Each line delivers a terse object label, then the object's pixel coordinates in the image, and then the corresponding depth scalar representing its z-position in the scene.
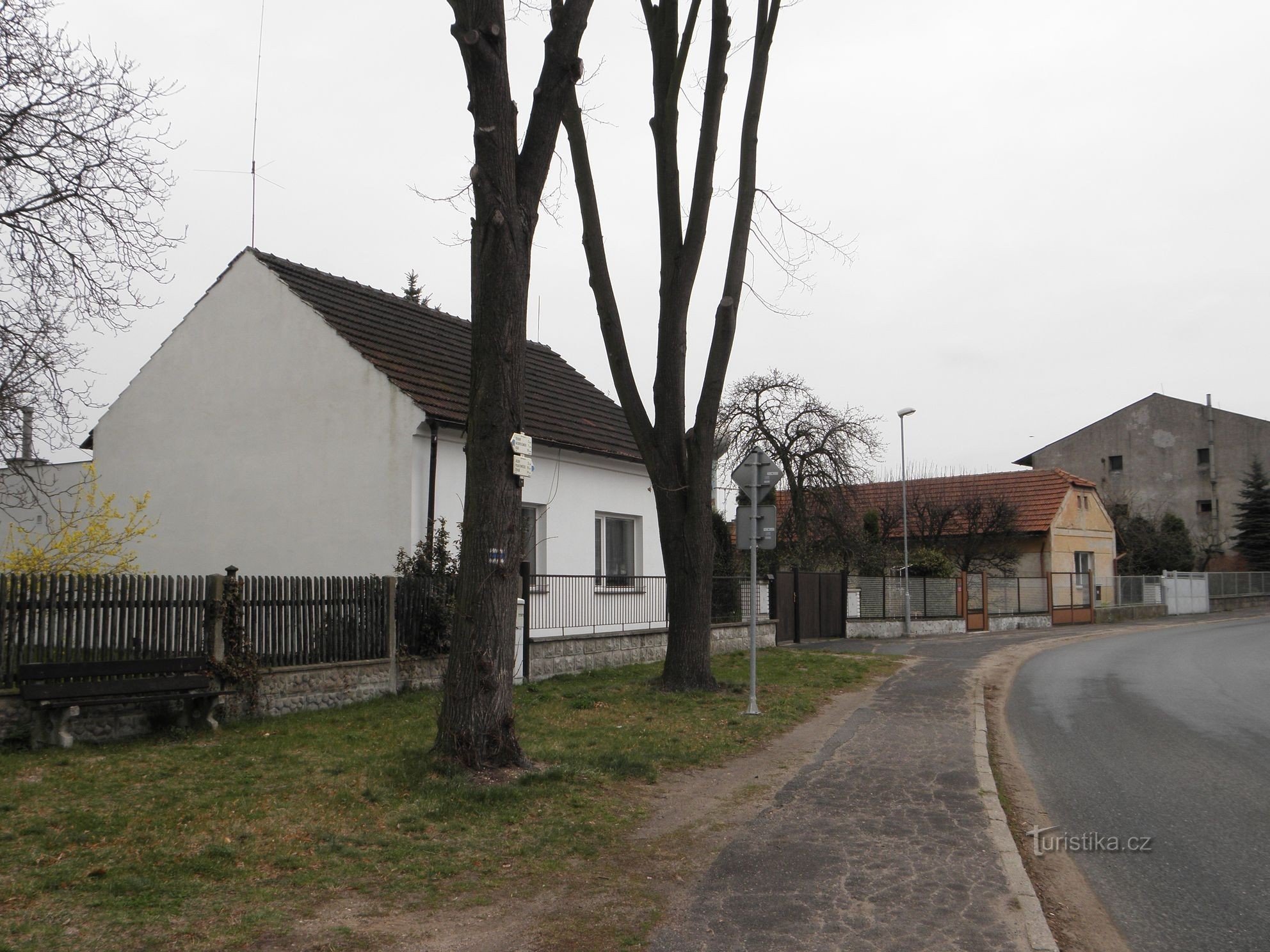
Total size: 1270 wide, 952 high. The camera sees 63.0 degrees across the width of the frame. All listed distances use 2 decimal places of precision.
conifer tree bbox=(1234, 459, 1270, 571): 53.00
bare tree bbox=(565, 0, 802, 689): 13.24
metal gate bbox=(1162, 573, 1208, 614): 42.66
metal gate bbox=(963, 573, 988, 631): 31.83
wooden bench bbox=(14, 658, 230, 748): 8.98
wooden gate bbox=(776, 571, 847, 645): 24.31
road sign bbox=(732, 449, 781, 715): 11.91
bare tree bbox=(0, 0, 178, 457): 10.77
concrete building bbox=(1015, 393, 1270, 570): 55.94
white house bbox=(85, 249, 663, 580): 15.12
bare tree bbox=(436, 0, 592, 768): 7.88
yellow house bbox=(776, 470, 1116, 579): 40.97
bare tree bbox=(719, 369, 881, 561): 31.70
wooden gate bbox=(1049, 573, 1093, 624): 36.09
